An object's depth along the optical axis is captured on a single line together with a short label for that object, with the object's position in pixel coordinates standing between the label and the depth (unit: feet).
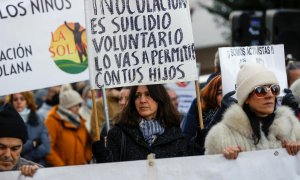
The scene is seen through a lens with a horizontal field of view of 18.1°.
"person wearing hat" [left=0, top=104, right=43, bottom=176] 22.41
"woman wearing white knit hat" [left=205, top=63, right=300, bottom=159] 20.49
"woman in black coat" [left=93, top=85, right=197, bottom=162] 22.03
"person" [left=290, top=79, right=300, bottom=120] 26.55
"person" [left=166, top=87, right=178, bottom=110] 34.68
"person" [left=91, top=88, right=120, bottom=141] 36.24
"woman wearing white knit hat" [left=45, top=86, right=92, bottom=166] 35.22
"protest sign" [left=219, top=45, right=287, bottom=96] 25.71
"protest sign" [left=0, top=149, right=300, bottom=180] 20.06
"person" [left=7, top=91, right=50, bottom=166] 33.65
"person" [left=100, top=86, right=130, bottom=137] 29.04
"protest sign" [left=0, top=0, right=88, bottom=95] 24.52
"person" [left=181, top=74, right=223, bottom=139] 26.03
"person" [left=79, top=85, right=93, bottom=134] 40.93
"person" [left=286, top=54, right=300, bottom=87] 29.73
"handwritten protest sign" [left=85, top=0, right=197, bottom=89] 22.59
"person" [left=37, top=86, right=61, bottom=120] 40.30
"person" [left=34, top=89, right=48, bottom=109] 43.39
